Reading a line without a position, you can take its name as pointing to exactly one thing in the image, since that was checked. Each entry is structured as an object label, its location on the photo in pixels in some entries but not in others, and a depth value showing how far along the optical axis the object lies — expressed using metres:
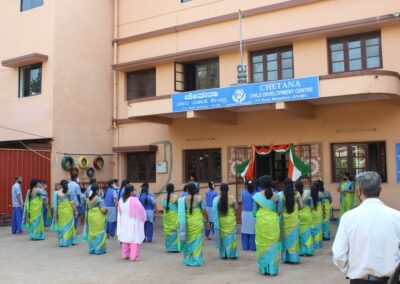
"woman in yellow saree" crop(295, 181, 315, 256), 9.12
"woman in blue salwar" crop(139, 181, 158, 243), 11.21
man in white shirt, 3.34
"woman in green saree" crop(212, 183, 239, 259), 8.82
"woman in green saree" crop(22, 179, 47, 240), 11.81
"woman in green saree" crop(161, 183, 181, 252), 9.85
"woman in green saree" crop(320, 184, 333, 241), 10.92
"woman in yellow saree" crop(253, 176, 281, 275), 7.53
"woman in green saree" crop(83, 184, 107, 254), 9.62
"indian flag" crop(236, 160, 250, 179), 14.19
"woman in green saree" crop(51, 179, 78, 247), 10.80
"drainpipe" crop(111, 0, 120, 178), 18.25
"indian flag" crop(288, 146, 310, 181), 13.26
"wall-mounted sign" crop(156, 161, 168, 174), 17.12
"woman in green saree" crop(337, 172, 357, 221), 12.21
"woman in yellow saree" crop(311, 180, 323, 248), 9.93
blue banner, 12.38
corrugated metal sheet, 14.88
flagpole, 13.91
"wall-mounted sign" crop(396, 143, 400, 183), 12.96
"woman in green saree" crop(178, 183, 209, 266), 8.38
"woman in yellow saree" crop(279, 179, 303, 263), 8.27
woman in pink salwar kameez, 9.01
